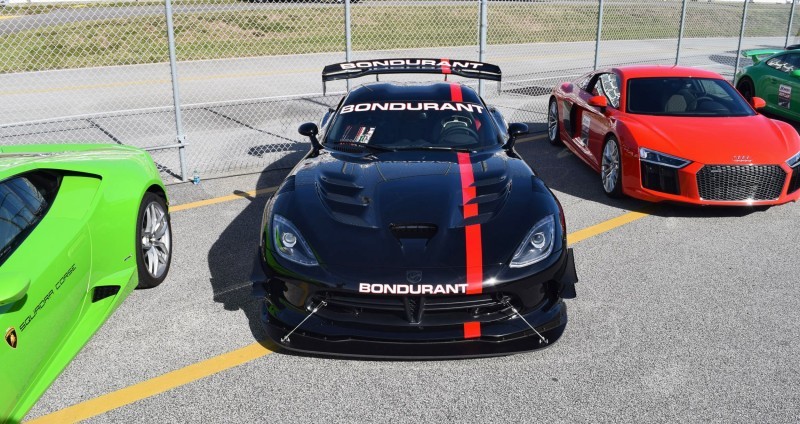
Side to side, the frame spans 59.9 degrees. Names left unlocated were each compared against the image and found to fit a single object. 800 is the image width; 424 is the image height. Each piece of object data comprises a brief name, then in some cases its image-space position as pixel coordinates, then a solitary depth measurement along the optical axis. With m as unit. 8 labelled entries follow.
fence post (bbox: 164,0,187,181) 6.80
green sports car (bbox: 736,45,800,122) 10.45
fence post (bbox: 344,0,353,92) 7.94
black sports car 3.66
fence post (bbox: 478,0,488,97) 9.11
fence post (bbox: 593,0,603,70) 10.79
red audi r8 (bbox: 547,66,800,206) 6.32
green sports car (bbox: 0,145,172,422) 3.11
